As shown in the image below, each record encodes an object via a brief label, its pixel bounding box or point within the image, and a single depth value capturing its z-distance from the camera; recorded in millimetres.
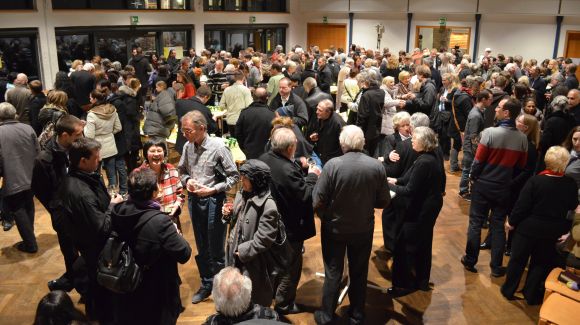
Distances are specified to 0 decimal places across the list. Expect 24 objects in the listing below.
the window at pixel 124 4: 11609
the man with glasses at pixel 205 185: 3900
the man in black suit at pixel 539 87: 8922
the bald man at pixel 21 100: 6684
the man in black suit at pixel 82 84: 8297
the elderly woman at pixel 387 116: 6625
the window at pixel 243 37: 16031
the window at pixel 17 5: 10309
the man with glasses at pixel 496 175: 4422
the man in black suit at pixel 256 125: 5379
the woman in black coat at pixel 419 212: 3896
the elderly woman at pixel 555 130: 5418
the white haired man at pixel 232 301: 2178
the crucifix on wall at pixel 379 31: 17545
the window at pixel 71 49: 11781
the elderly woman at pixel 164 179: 3812
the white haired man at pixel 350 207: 3441
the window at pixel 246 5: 15703
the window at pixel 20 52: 10469
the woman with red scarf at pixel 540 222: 3855
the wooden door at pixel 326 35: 18969
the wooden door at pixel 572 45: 15008
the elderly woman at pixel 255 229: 3156
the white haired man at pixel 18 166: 4742
